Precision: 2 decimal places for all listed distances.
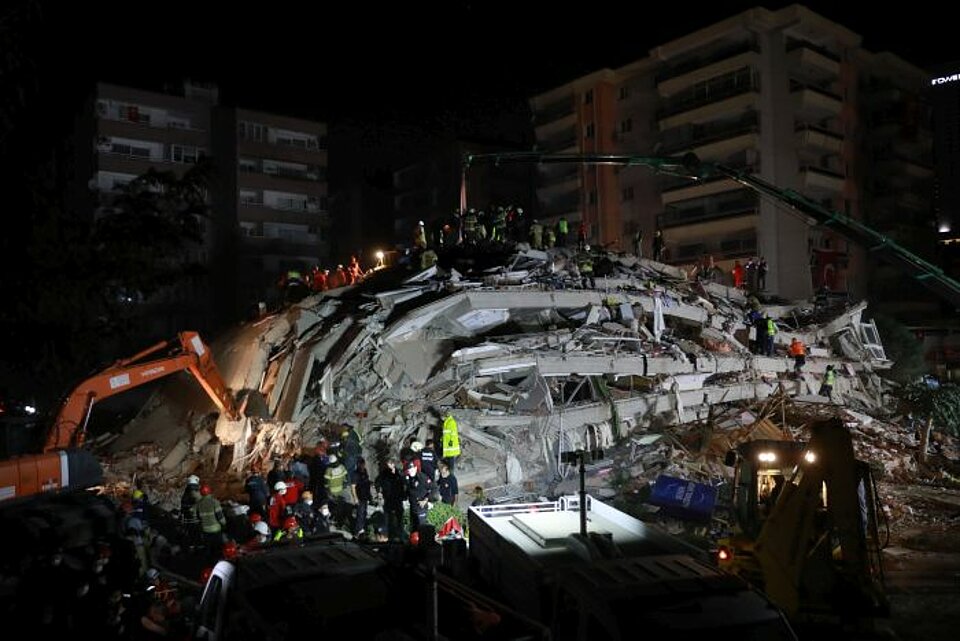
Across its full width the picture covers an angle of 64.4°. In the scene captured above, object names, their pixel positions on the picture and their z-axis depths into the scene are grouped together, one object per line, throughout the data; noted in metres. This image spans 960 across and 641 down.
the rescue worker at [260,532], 11.30
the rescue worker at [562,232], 26.28
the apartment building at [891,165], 43.94
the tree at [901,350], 29.48
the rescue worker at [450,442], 15.47
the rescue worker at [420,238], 24.38
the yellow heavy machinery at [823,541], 7.67
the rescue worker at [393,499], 13.48
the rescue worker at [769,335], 22.50
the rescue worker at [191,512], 13.10
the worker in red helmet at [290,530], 11.77
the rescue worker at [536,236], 24.48
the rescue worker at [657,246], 29.25
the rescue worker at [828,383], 22.56
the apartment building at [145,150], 38.78
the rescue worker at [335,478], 13.71
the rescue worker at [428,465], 14.00
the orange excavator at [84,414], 11.54
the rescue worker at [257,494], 13.06
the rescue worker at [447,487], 14.26
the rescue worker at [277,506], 12.59
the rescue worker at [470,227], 24.14
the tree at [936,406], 21.06
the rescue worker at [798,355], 22.70
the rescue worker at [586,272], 21.94
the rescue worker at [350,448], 14.97
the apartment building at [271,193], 43.62
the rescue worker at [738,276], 30.38
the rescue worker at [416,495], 13.41
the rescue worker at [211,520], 11.90
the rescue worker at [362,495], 13.80
